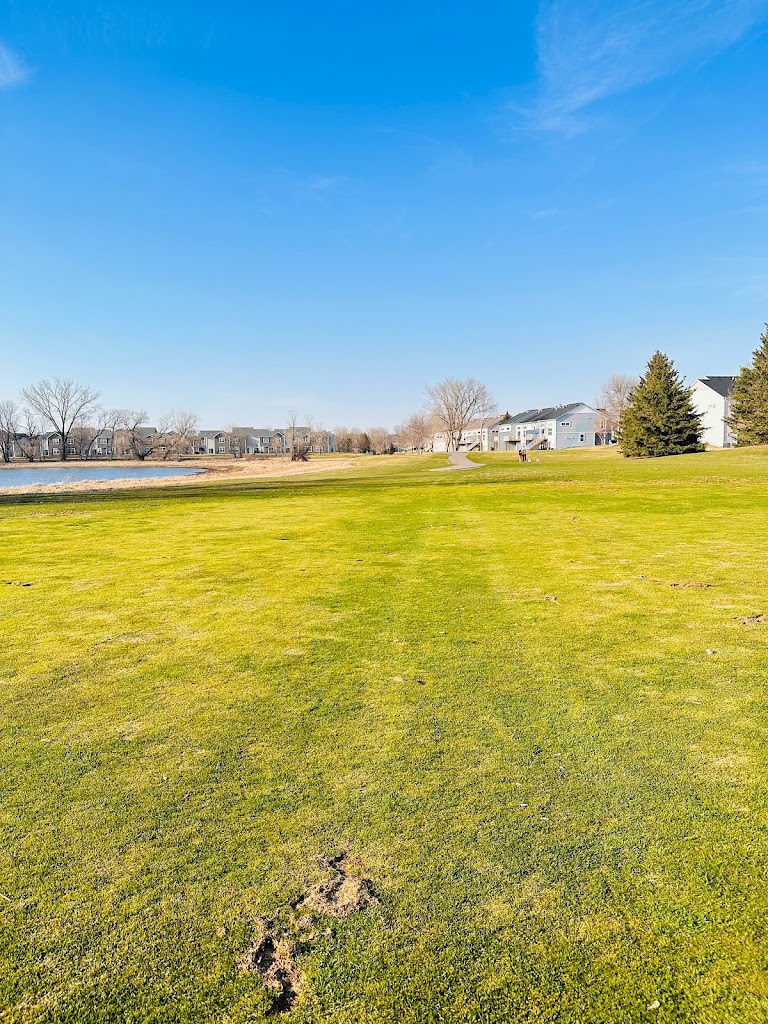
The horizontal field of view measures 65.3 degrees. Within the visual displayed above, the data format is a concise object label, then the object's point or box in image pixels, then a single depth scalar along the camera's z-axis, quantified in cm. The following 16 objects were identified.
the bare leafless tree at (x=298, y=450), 9456
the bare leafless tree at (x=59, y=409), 11762
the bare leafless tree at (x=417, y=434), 15000
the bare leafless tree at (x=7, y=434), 10875
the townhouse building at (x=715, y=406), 7000
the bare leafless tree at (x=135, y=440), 11749
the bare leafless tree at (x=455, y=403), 12044
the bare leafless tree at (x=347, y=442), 14438
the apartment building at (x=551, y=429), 10512
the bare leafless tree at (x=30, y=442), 12286
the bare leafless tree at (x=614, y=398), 11650
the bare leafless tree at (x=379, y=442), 14131
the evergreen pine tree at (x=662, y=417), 5369
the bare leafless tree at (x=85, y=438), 13232
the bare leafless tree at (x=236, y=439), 16538
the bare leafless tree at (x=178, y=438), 12594
